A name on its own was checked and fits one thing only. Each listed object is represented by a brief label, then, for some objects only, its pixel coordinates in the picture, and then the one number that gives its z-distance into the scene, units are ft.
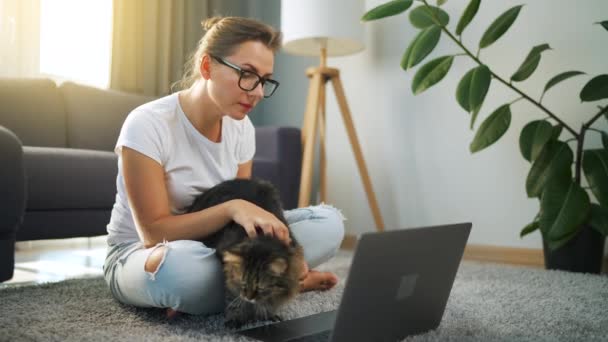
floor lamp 9.36
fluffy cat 3.54
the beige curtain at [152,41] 10.82
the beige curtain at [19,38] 9.59
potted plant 6.56
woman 4.02
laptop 3.07
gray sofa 5.25
